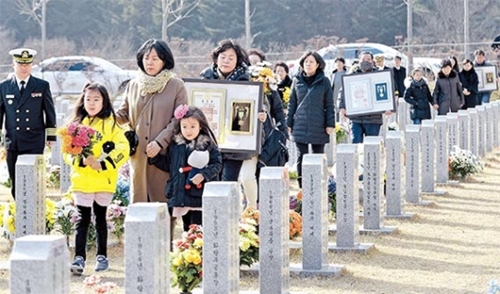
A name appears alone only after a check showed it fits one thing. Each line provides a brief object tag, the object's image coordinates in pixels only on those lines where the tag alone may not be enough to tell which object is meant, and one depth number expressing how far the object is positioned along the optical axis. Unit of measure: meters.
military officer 12.60
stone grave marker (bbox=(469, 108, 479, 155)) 21.74
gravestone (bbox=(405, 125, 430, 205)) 16.17
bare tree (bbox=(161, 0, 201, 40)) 37.19
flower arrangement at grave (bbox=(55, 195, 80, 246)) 11.98
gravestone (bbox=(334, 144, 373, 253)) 11.98
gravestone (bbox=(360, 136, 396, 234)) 13.42
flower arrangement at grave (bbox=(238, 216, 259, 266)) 10.33
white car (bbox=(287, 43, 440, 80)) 40.80
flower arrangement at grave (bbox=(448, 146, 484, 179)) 19.55
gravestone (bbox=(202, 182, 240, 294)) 7.98
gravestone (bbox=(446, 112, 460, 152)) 20.11
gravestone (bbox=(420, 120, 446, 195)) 17.27
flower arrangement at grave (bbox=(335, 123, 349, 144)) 21.83
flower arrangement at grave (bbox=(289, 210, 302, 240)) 12.18
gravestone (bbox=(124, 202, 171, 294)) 6.79
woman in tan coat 10.89
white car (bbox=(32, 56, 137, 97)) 38.12
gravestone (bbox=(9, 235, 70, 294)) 5.82
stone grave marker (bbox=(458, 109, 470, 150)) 20.99
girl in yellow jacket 10.43
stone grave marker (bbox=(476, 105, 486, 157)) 22.97
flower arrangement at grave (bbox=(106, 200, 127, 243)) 12.62
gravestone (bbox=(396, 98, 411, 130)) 27.44
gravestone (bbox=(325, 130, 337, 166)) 21.95
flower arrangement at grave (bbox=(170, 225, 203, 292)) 9.17
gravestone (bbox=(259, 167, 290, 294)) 9.45
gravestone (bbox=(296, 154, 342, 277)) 10.73
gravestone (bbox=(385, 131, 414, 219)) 14.65
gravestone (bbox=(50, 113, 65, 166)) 19.63
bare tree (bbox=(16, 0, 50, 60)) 38.79
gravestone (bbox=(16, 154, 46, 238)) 10.77
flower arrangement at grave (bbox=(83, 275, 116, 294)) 7.81
